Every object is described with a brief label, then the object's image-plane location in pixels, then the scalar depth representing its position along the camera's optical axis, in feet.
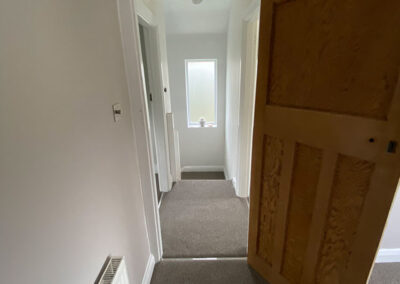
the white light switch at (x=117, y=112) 3.39
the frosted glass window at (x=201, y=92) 11.71
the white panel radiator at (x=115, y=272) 2.77
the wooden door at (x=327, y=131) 2.52
